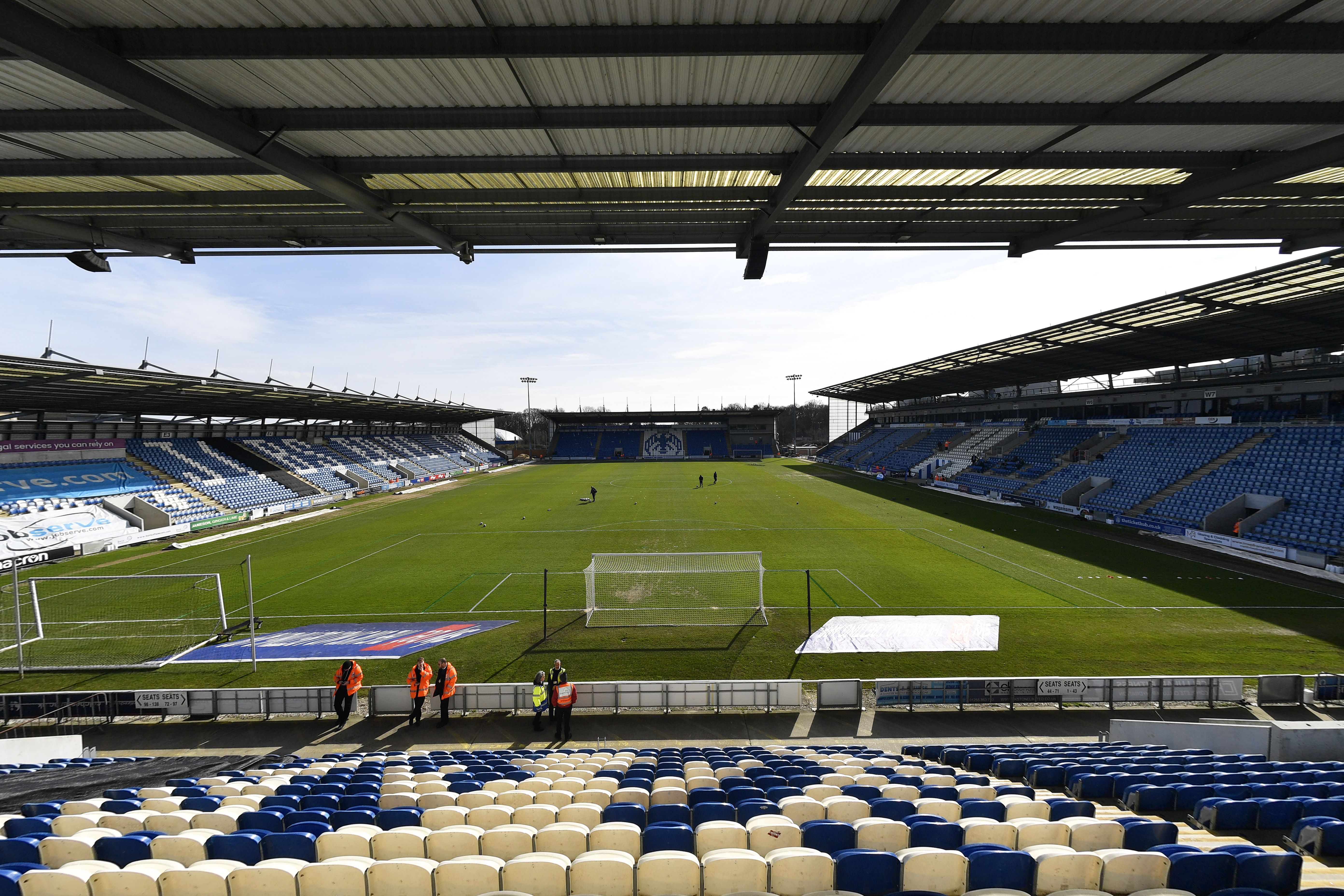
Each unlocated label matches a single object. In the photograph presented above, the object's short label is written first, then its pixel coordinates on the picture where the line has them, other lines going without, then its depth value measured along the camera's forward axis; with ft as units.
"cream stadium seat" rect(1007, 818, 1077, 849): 14.69
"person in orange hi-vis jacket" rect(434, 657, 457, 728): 35.09
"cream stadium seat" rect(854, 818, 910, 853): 14.78
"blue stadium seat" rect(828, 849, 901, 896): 12.35
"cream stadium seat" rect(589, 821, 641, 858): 14.56
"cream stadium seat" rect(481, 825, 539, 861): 14.35
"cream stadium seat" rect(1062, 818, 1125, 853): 14.56
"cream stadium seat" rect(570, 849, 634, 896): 12.29
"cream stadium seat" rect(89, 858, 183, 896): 11.35
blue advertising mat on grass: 47.67
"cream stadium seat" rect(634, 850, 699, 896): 12.46
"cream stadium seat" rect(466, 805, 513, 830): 16.34
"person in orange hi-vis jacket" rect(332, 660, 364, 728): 35.22
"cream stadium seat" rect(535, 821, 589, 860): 14.52
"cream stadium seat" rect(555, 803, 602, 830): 16.79
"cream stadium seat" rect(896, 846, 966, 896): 12.37
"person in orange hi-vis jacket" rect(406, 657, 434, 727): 34.81
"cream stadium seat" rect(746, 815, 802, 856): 14.51
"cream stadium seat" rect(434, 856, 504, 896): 12.09
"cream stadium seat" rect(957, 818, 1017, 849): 14.75
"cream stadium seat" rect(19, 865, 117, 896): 11.03
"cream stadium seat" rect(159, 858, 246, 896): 11.73
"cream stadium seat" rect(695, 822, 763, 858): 14.40
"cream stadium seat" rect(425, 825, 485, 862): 14.35
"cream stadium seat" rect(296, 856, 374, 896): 12.07
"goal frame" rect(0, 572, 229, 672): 44.78
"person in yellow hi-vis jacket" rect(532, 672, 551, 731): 33.83
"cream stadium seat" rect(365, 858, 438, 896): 11.96
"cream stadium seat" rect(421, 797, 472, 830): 16.34
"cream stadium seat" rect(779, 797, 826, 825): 16.99
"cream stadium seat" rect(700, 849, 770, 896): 12.37
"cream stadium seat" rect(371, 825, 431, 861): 14.21
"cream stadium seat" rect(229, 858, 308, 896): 12.00
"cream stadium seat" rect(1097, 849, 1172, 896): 12.03
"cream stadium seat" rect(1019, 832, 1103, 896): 12.21
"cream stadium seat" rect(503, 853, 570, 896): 12.31
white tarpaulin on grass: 47.47
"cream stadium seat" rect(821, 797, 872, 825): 17.04
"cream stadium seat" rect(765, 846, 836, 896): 12.28
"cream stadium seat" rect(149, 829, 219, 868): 14.39
